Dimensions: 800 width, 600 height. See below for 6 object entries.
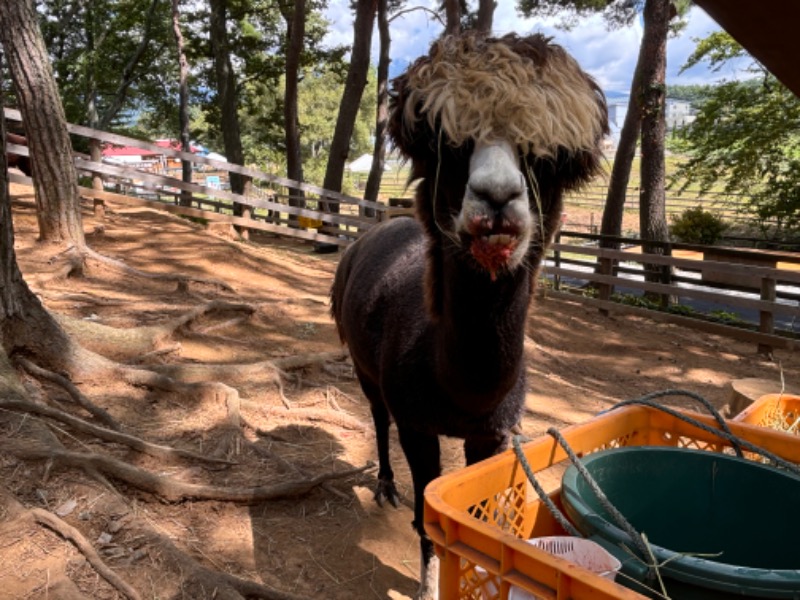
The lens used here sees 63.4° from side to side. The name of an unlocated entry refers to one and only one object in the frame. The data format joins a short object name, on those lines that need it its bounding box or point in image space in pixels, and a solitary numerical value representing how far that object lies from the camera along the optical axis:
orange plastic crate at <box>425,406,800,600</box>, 1.23
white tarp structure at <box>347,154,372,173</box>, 54.31
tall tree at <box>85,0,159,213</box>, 23.20
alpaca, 2.04
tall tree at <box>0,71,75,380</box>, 3.65
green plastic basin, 1.76
